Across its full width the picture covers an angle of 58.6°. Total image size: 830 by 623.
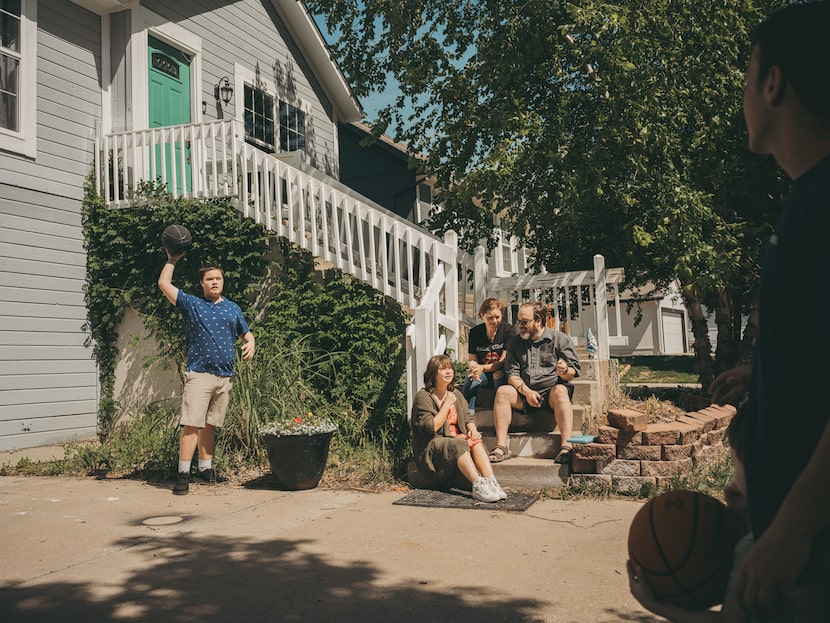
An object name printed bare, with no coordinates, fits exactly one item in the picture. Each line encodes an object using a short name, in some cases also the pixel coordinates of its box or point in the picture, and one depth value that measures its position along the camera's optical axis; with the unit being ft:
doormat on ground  18.25
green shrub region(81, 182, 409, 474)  23.73
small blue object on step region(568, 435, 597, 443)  19.85
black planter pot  20.42
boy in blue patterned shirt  21.03
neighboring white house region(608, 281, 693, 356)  110.01
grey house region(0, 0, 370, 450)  28.35
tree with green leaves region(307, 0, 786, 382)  28.86
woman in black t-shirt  23.38
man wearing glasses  21.20
